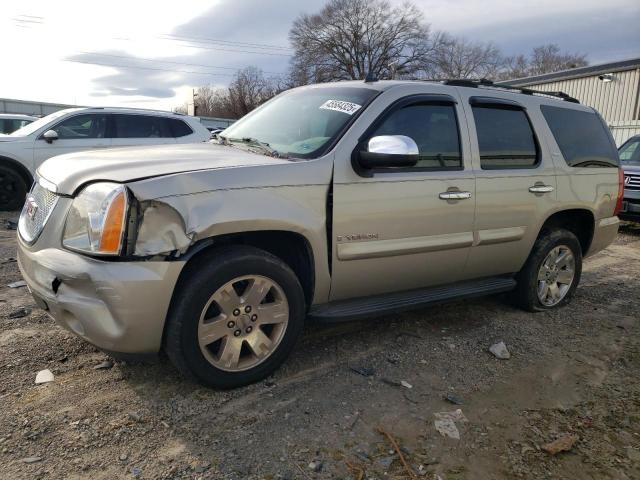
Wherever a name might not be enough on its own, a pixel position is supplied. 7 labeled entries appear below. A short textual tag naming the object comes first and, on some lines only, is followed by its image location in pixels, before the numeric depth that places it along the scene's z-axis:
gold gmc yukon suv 2.61
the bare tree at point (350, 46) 50.47
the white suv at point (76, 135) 8.08
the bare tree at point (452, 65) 51.88
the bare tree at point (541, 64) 59.62
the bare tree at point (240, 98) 62.88
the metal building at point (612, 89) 22.59
